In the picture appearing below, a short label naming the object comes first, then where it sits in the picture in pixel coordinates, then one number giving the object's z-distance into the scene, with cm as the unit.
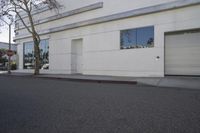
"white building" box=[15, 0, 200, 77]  976
